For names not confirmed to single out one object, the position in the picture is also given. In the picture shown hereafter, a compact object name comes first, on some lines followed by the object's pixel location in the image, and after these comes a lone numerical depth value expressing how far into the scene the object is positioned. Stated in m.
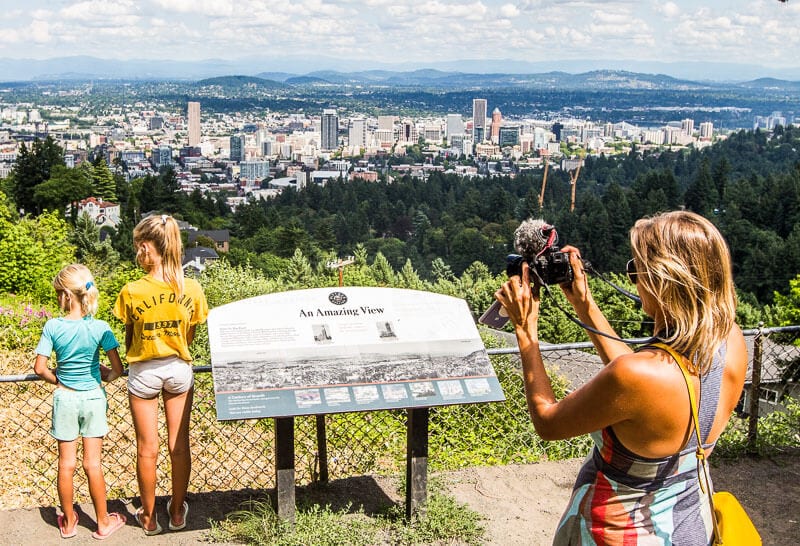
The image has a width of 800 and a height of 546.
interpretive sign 2.89
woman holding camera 1.61
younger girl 2.87
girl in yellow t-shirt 2.90
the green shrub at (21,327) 7.27
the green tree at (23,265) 13.88
